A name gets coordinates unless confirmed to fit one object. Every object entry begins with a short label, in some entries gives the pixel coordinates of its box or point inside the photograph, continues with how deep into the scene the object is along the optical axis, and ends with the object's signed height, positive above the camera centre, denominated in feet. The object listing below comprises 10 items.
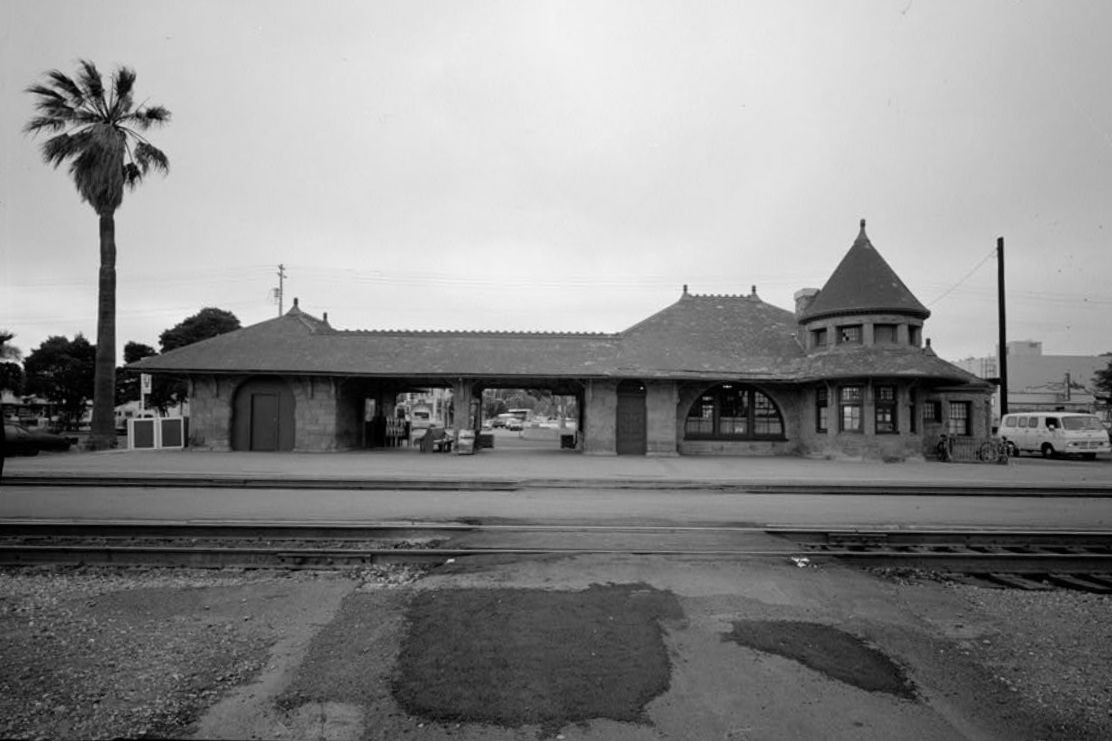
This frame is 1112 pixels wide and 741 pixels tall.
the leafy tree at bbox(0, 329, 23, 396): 125.18 +4.46
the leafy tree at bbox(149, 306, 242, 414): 149.18 +13.17
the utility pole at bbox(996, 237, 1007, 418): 98.27 +14.77
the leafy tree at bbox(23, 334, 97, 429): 149.18 +3.62
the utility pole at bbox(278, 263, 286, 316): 146.20 +27.19
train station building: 74.23 +1.18
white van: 82.23 -6.28
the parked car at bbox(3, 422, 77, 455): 71.56 -6.82
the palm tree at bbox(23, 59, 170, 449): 79.30 +31.64
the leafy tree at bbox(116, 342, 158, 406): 159.33 +4.17
